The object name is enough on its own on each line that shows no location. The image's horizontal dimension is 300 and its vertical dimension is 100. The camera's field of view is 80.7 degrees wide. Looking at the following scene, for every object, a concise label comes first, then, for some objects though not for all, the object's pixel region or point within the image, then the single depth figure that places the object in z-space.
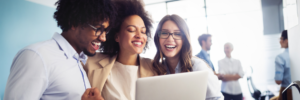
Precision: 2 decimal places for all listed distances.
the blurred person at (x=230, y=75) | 3.07
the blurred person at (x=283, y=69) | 2.55
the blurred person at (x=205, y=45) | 2.67
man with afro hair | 0.75
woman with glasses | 1.40
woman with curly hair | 1.28
